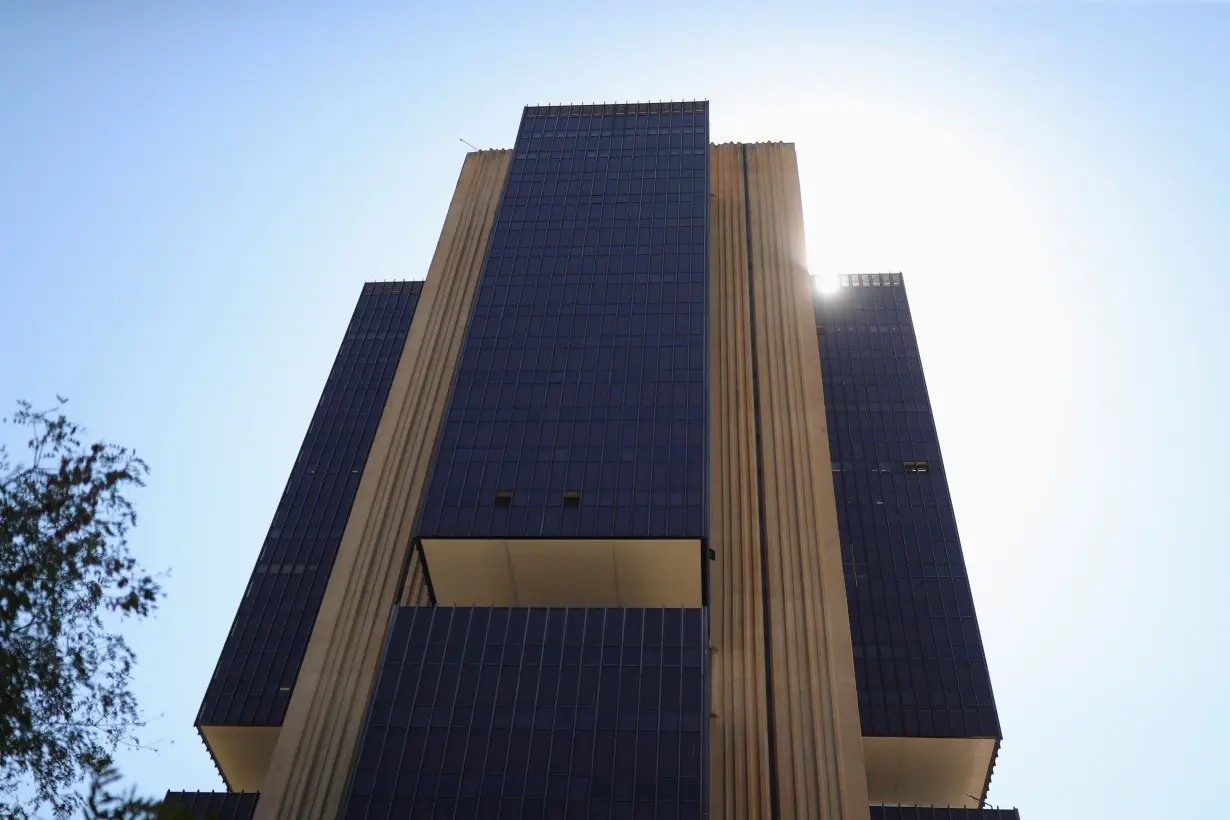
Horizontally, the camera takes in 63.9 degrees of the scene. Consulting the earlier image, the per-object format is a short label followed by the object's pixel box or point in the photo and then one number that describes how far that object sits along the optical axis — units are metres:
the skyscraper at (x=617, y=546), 51.22
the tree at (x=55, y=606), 23.69
